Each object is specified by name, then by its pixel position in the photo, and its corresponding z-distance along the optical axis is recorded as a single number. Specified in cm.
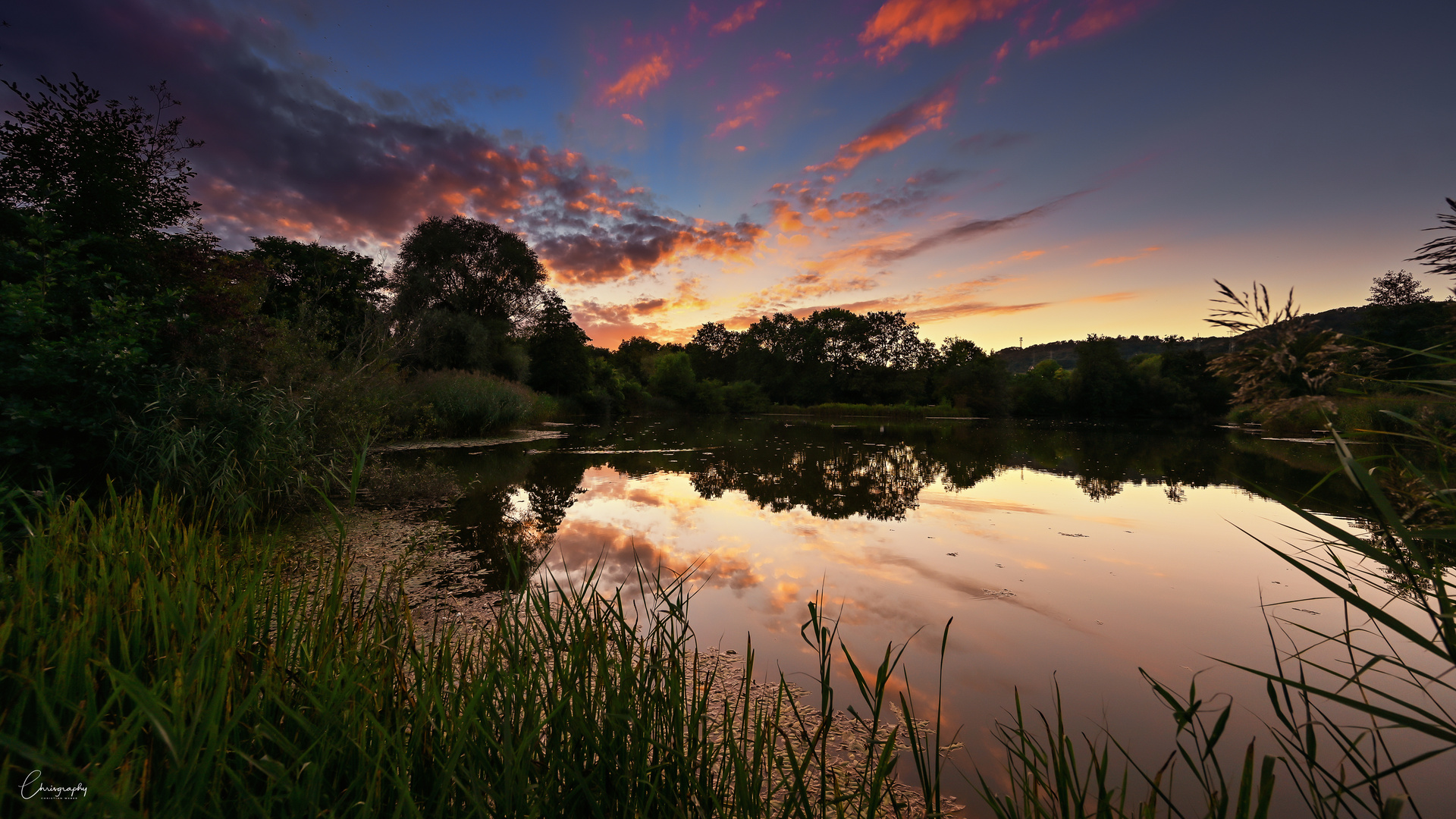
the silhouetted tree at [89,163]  552
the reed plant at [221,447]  417
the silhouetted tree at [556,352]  2819
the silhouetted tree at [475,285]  2286
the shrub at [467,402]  1312
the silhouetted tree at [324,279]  1844
